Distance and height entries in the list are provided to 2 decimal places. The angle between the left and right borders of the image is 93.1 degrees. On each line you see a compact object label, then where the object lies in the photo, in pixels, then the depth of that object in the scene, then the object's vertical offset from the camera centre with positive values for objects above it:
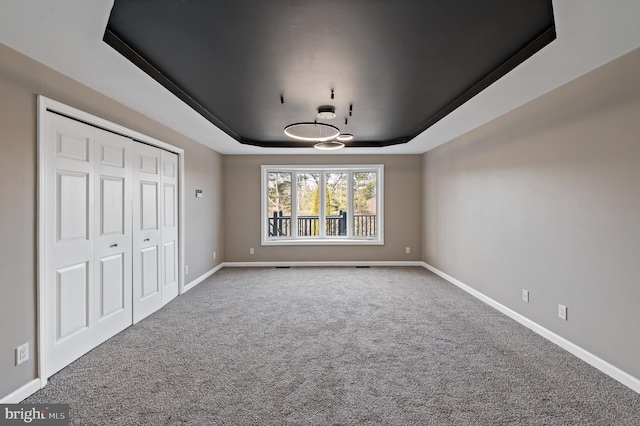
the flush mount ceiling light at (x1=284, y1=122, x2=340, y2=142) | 3.54 +1.01
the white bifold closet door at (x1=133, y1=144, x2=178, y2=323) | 3.45 -0.20
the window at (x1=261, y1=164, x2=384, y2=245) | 6.52 +0.17
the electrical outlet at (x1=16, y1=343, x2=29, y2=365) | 2.06 -0.97
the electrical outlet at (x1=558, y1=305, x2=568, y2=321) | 2.76 -0.92
